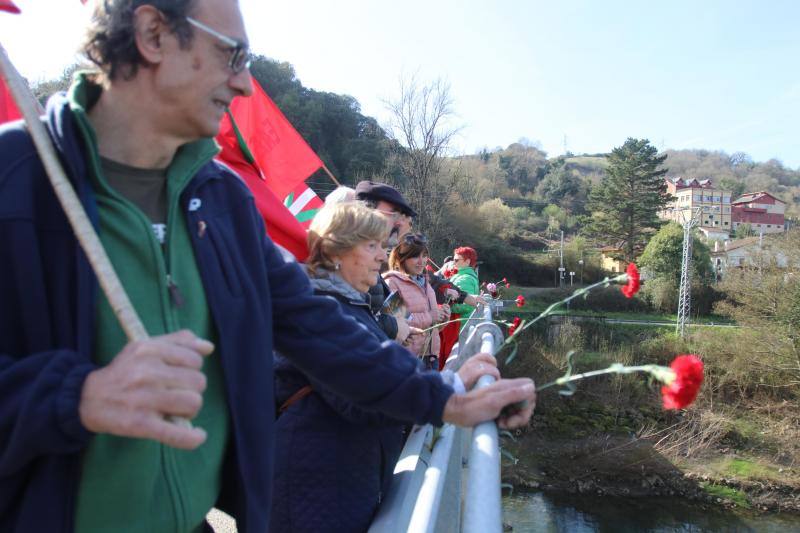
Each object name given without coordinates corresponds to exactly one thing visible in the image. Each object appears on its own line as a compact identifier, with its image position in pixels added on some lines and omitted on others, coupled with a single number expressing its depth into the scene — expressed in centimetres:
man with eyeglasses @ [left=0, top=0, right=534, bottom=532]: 96
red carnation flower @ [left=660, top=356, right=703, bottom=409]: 133
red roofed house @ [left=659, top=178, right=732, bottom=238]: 7694
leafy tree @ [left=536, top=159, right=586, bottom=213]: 7288
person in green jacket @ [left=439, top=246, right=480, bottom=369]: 655
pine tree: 4791
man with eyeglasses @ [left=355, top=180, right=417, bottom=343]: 421
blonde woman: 199
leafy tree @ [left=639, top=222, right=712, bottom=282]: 3722
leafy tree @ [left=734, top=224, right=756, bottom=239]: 6625
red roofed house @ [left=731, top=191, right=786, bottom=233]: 8125
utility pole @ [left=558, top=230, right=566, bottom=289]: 4184
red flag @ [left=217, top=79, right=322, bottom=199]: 543
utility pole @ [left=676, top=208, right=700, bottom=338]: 2875
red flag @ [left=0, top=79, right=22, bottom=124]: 289
